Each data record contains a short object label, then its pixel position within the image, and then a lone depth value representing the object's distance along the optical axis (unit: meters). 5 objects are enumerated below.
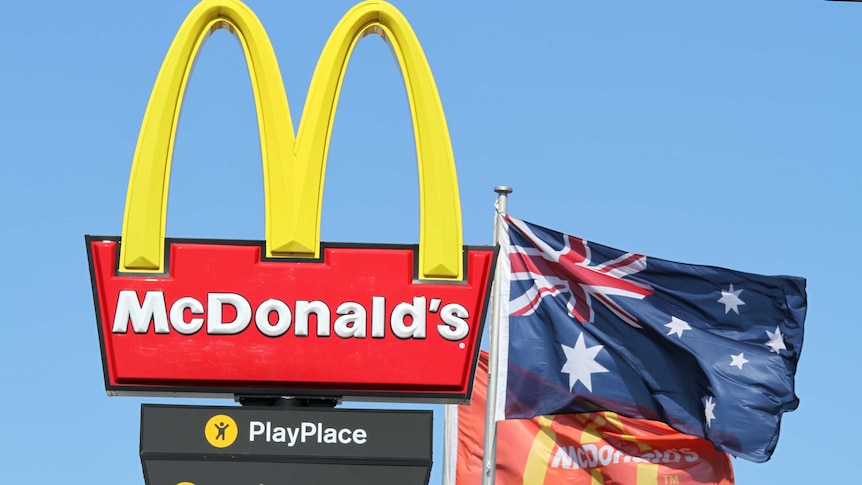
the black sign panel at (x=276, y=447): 13.73
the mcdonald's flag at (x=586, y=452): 20.95
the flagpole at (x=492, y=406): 18.34
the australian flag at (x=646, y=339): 19.22
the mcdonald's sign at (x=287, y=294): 14.26
